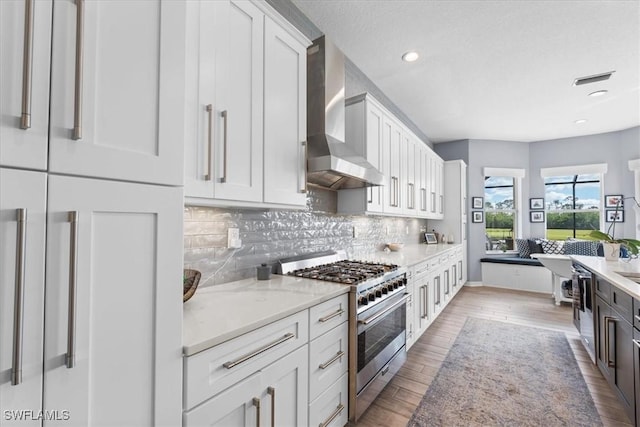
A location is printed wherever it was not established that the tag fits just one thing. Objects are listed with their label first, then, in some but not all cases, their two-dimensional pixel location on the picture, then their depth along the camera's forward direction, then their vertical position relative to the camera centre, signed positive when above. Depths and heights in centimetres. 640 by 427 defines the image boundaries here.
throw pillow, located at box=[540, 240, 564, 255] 546 -49
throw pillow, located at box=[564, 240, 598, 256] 508 -47
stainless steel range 178 -64
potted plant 276 -22
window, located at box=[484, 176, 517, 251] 617 +24
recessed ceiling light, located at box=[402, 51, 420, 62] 297 +167
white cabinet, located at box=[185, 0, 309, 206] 131 +58
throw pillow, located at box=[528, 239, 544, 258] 568 -51
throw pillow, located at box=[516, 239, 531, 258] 580 -53
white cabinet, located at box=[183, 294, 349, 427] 101 -64
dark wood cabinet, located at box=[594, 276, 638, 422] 178 -82
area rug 195 -128
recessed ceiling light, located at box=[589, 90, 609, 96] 382 +166
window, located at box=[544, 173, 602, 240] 573 +32
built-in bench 523 -98
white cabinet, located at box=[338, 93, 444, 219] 278 +68
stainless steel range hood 210 +77
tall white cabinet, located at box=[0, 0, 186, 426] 64 +2
